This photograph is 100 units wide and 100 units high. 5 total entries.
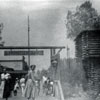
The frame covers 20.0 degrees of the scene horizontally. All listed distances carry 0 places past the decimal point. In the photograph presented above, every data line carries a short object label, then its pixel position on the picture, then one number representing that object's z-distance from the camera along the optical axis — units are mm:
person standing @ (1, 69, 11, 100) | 11914
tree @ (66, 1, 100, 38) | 31766
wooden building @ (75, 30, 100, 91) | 22984
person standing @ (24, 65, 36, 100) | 11578
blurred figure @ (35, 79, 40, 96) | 11992
